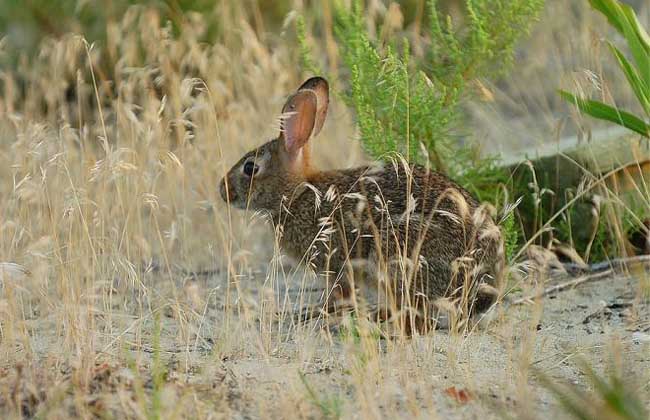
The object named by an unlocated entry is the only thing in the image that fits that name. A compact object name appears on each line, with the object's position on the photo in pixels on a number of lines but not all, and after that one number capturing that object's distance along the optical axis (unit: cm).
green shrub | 1031
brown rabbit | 894
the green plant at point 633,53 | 925
